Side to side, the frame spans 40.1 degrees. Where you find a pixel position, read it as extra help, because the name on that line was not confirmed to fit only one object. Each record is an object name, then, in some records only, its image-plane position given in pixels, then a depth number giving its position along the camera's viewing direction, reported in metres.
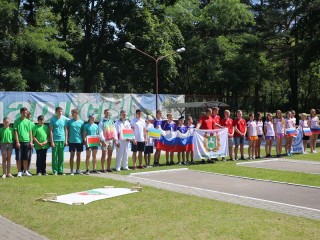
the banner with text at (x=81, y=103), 21.00
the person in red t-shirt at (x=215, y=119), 16.75
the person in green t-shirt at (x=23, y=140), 12.91
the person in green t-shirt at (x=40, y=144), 13.23
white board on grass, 8.73
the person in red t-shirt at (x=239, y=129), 16.89
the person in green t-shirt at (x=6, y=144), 12.74
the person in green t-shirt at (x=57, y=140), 13.30
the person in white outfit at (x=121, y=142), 14.23
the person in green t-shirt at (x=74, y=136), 13.34
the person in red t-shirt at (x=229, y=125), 16.89
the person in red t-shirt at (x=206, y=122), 16.48
